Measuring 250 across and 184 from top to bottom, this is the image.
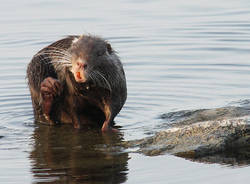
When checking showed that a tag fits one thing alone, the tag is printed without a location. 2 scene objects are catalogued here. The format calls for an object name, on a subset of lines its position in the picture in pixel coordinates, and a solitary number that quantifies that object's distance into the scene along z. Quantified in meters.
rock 18.53
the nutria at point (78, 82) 21.17
